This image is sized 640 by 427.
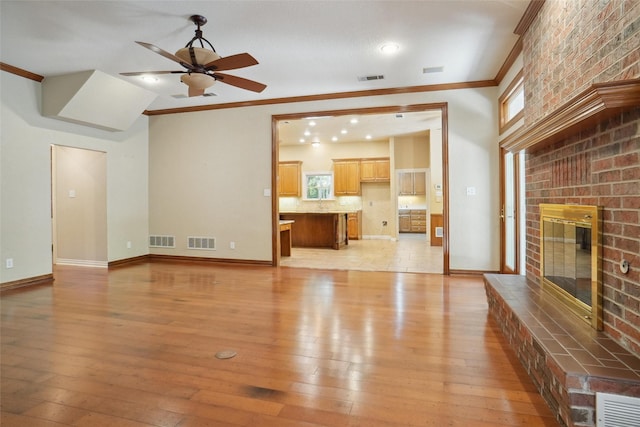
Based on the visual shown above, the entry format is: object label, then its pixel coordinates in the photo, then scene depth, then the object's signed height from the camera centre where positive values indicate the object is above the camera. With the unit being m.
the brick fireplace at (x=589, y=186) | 1.52 +0.14
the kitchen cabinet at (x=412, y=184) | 11.52 +0.93
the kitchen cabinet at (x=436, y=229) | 8.18 -0.47
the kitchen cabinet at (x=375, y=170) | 10.03 +1.25
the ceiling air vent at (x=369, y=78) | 4.73 +1.91
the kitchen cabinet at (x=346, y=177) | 10.32 +1.07
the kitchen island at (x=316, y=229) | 8.03 -0.43
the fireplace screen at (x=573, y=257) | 2.00 -0.35
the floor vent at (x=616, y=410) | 1.42 -0.86
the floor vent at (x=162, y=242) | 6.49 -0.56
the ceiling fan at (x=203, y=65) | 3.01 +1.39
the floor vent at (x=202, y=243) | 6.23 -0.57
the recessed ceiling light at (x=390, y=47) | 3.77 +1.88
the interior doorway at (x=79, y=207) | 5.91 +0.14
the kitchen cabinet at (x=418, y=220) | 12.02 -0.34
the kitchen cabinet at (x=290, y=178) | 10.80 +1.10
